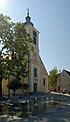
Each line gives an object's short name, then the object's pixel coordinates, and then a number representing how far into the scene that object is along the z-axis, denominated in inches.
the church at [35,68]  654.4
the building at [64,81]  983.9
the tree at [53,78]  1065.7
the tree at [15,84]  480.9
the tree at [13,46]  386.7
